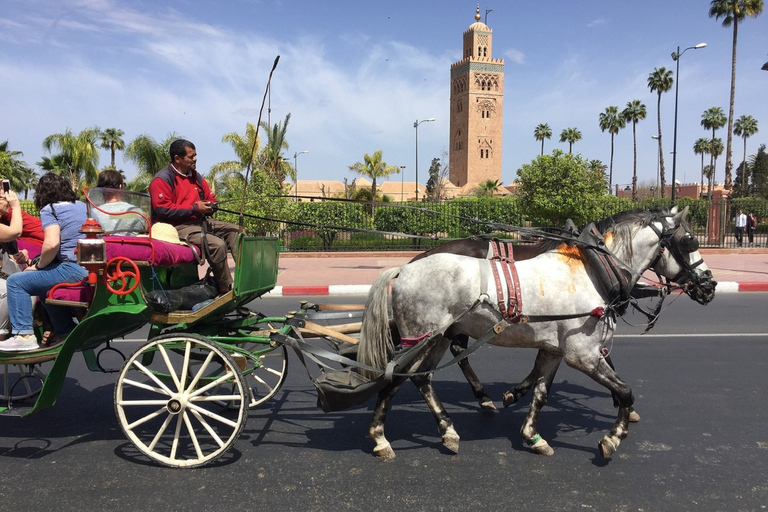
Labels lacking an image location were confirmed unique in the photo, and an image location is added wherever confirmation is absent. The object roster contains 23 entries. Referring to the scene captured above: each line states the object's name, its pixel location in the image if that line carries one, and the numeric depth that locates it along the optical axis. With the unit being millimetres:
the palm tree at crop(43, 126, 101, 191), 25516
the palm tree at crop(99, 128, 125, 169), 34938
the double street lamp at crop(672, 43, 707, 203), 23578
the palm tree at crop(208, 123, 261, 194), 31625
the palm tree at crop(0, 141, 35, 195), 22211
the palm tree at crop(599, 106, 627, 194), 65000
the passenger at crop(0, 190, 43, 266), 3934
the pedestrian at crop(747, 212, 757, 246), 22453
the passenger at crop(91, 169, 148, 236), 3922
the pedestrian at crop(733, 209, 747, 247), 21914
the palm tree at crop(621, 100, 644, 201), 59219
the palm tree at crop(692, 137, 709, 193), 65481
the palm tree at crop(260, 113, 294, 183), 30219
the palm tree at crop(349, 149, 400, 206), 48031
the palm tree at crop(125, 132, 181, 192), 22578
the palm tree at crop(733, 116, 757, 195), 62281
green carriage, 3576
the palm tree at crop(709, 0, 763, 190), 33812
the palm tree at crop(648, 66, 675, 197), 49438
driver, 4141
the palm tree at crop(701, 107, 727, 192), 56812
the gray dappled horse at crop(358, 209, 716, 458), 3752
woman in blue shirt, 3846
